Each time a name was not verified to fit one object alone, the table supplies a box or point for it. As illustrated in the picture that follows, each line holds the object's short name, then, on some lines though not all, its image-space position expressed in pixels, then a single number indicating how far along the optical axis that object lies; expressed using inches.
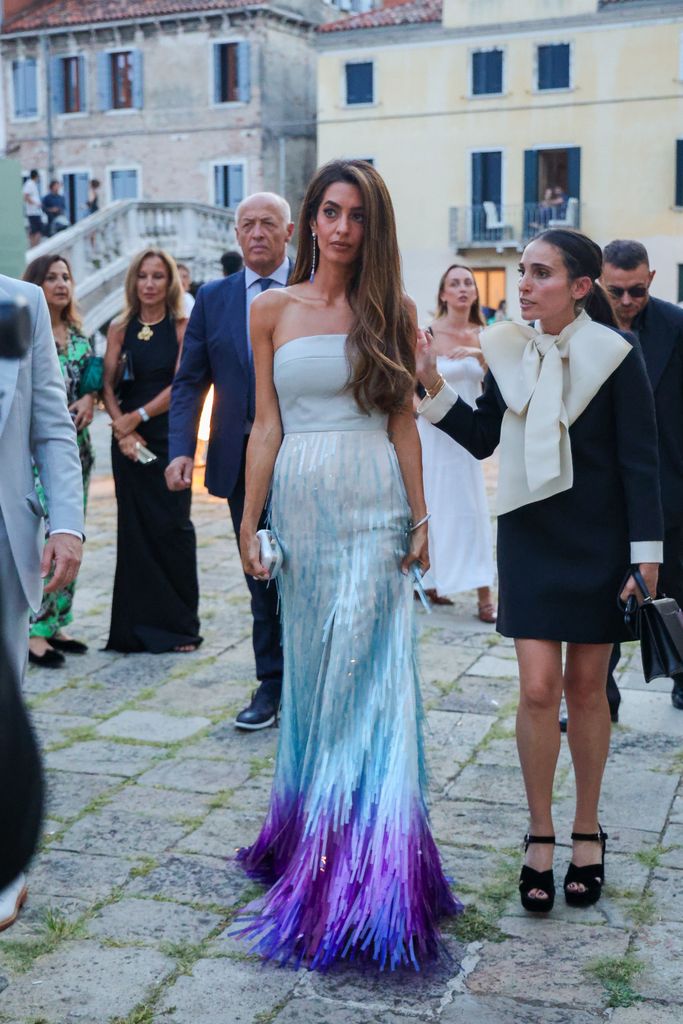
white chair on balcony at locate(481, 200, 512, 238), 1456.7
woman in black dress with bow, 143.3
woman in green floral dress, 252.1
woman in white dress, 293.1
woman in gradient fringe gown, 137.5
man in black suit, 186.9
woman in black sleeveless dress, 264.8
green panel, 279.9
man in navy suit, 209.2
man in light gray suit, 134.4
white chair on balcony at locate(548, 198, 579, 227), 1416.1
